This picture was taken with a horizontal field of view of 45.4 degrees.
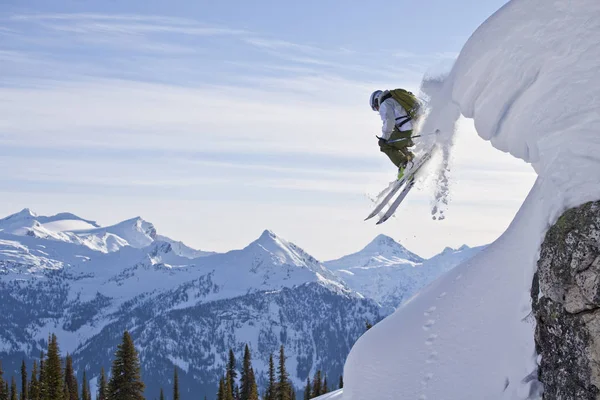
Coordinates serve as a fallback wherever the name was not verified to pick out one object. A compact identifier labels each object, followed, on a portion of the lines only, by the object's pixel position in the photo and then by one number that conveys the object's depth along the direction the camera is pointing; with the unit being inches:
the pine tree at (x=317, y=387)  2657.5
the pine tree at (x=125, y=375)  1740.9
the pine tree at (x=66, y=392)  2503.0
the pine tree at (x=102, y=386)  3280.5
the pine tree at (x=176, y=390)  3070.9
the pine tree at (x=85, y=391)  3155.5
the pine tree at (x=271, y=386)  2348.8
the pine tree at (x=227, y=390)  2358.5
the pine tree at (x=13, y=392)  2817.2
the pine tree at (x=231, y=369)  2767.0
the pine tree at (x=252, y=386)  2192.4
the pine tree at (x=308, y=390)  2890.0
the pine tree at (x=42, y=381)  2135.8
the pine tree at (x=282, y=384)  2250.2
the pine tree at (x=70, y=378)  3243.1
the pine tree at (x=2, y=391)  2480.3
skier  599.5
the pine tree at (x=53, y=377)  2097.7
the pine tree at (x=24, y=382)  3065.7
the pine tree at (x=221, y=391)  2478.5
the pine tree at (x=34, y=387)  2454.2
